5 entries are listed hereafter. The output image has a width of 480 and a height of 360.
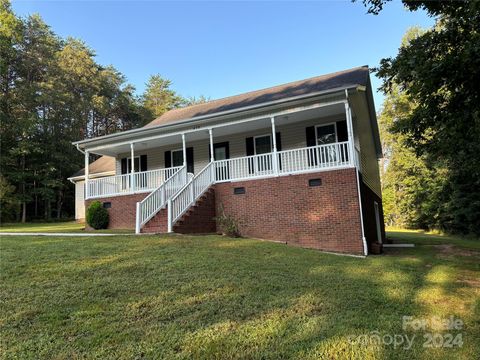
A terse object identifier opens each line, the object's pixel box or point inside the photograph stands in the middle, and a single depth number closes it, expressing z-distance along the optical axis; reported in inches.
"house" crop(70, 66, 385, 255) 416.5
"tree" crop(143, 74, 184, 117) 1756.9
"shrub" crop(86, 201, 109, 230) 566.6
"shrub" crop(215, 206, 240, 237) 443.0
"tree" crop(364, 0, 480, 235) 253.0
